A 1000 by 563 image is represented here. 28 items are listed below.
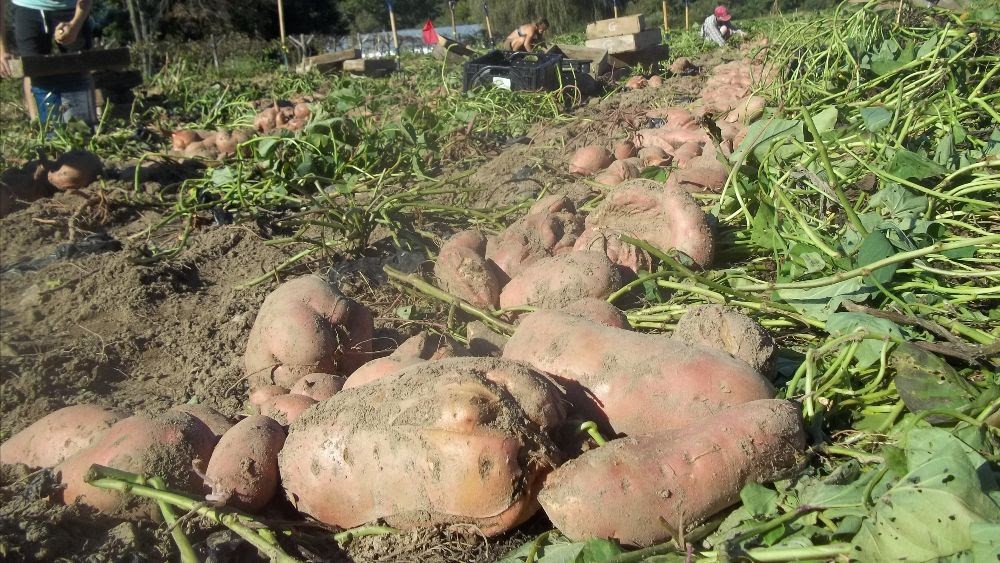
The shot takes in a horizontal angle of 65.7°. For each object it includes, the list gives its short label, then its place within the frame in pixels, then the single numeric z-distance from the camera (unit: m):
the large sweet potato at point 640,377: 1.76
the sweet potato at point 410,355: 2.03
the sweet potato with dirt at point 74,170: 4.61
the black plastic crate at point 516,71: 6.89
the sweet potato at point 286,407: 2.02
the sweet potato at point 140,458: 1.72
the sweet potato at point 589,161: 3.96
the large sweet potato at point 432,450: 1.57
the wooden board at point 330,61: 12.11
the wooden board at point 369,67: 11.59
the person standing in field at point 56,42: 6.14
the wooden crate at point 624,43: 9.59
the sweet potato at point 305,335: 2.30
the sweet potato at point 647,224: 2.59
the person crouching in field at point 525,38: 10.06
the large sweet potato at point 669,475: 1.55
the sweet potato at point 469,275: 2.65
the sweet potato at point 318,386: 2.14
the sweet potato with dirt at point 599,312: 2.13
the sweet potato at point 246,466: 1.73
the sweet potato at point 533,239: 2.80
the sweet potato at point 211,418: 1.98
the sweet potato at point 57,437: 1.94
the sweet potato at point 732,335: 1.87
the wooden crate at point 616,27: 10.09
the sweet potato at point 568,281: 2.40
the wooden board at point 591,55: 8.38
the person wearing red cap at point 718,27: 12.89
